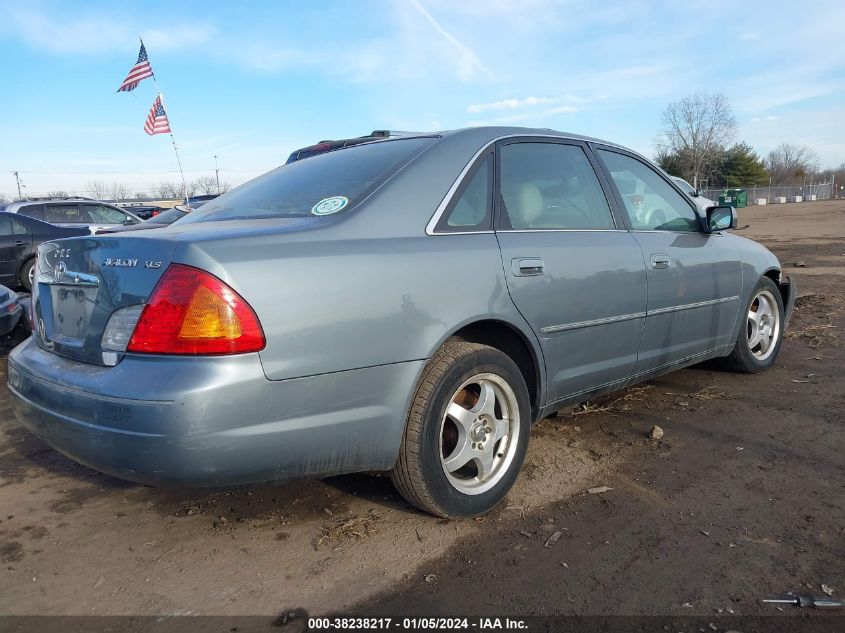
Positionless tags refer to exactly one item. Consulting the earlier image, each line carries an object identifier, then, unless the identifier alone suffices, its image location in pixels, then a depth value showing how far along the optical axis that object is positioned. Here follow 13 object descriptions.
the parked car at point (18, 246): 10.24
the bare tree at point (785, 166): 82.75
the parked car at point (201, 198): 17.40
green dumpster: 40.91
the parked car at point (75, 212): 12.10
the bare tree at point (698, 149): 60.97
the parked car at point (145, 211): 23.95
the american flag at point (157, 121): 15.15
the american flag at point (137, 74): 14.52
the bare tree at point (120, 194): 71.89
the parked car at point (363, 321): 2.03
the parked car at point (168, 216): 9.31
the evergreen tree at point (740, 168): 65.62
